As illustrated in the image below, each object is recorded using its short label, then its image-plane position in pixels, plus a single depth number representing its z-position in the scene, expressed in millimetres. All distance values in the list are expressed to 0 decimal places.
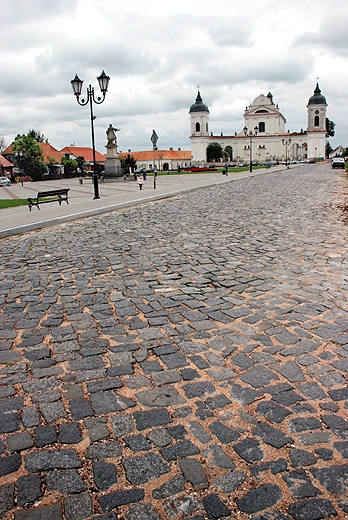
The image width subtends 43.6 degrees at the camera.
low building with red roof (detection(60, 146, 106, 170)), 109469
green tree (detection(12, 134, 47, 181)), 70125
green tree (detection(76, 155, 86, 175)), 81838
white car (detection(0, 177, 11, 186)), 49781
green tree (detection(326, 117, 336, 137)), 127938
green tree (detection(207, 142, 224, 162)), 119562
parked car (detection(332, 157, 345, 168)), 55334
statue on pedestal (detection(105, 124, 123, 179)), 41250
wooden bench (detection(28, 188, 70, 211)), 17219
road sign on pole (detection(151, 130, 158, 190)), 25791
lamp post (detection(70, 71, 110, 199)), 20109
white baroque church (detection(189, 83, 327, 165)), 116750
